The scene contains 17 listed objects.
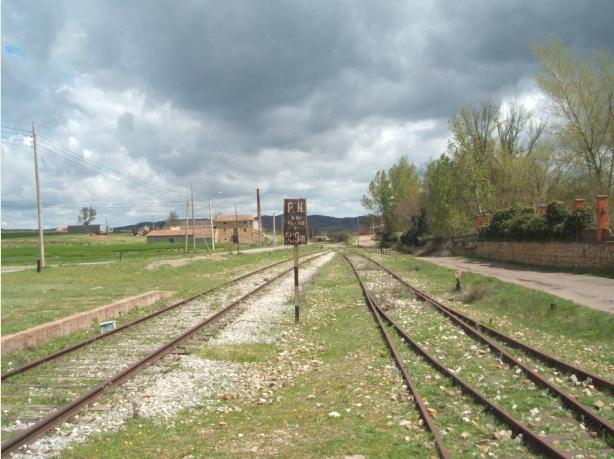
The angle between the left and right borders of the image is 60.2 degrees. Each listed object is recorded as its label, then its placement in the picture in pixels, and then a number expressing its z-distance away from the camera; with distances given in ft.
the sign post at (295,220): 48.06
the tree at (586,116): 104.17
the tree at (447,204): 153.79
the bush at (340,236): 478.51
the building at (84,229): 572.51
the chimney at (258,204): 332.35
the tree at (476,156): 150.30
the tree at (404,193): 243.19
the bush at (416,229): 193.06
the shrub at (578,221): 76.33
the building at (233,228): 426.92
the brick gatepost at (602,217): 71.26
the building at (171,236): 382.20
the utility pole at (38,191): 107.55
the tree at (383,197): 285.64
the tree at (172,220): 539.66
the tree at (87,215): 615.98
